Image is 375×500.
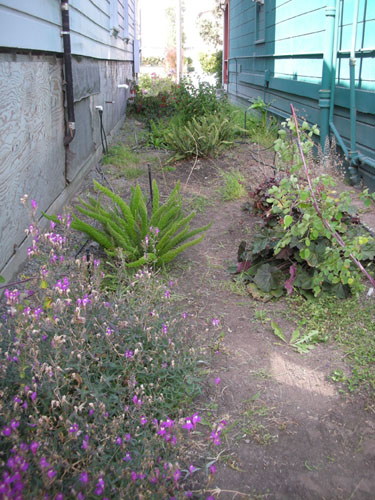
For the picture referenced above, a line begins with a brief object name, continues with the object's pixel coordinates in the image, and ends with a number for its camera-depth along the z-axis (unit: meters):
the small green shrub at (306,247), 2.54
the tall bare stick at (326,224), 2.43
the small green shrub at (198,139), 6.15
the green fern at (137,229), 3.06
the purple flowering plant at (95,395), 1.40
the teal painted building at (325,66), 4.59
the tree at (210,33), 28.38
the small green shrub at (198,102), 7.41
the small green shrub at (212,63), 23.64
